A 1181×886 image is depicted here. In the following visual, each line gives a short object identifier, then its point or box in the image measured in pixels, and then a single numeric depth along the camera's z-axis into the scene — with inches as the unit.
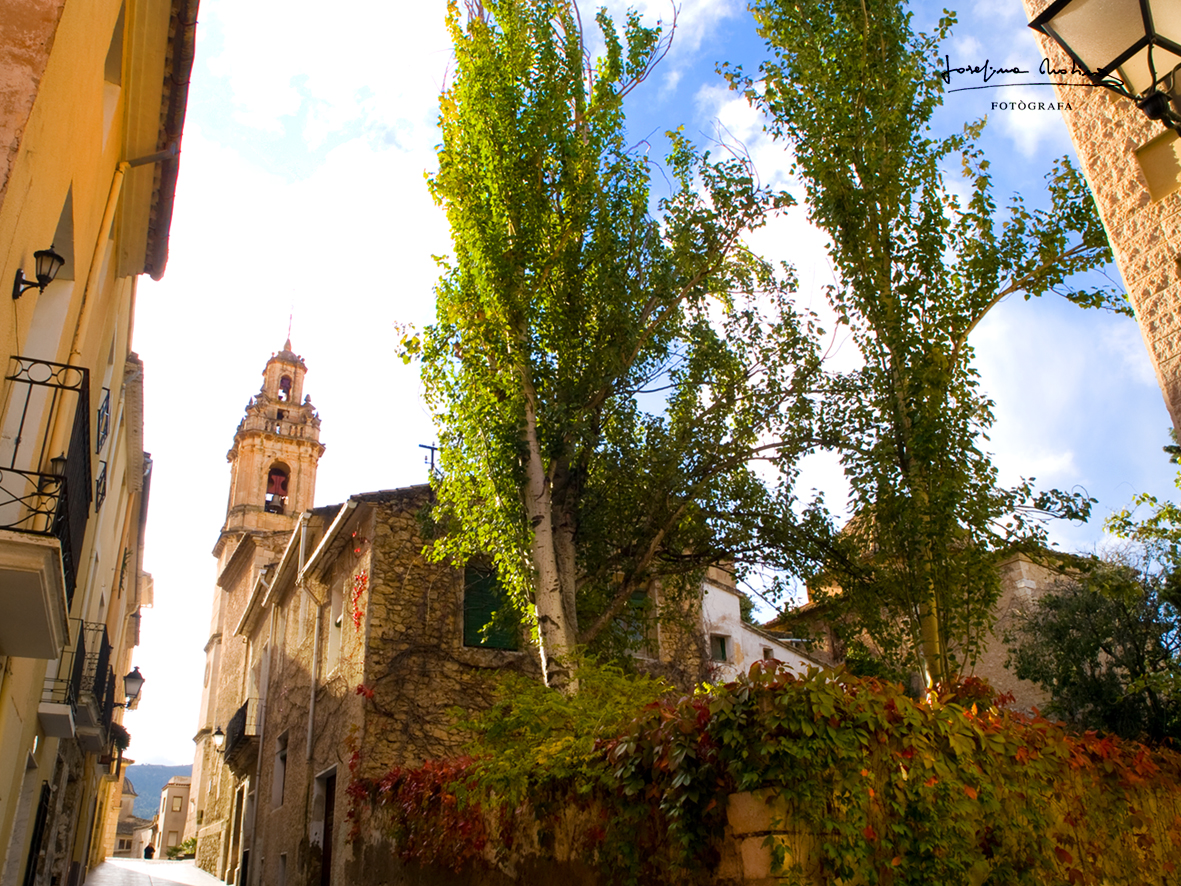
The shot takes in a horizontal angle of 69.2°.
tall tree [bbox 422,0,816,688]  387.5
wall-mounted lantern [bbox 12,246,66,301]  185.9
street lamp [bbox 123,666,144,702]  576.7
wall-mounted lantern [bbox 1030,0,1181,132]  142.9
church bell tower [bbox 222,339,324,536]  1502.2
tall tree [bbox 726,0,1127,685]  312.5
